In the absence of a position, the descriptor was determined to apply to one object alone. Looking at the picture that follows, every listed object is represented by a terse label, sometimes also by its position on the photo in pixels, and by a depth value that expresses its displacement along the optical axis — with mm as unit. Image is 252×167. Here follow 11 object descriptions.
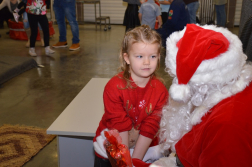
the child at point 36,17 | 4145
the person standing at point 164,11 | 5365
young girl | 1299
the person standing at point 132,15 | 5095
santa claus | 739
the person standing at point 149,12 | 4629
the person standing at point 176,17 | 4093
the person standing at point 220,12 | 6205
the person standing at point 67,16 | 4822
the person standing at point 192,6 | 4738
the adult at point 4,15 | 7820
